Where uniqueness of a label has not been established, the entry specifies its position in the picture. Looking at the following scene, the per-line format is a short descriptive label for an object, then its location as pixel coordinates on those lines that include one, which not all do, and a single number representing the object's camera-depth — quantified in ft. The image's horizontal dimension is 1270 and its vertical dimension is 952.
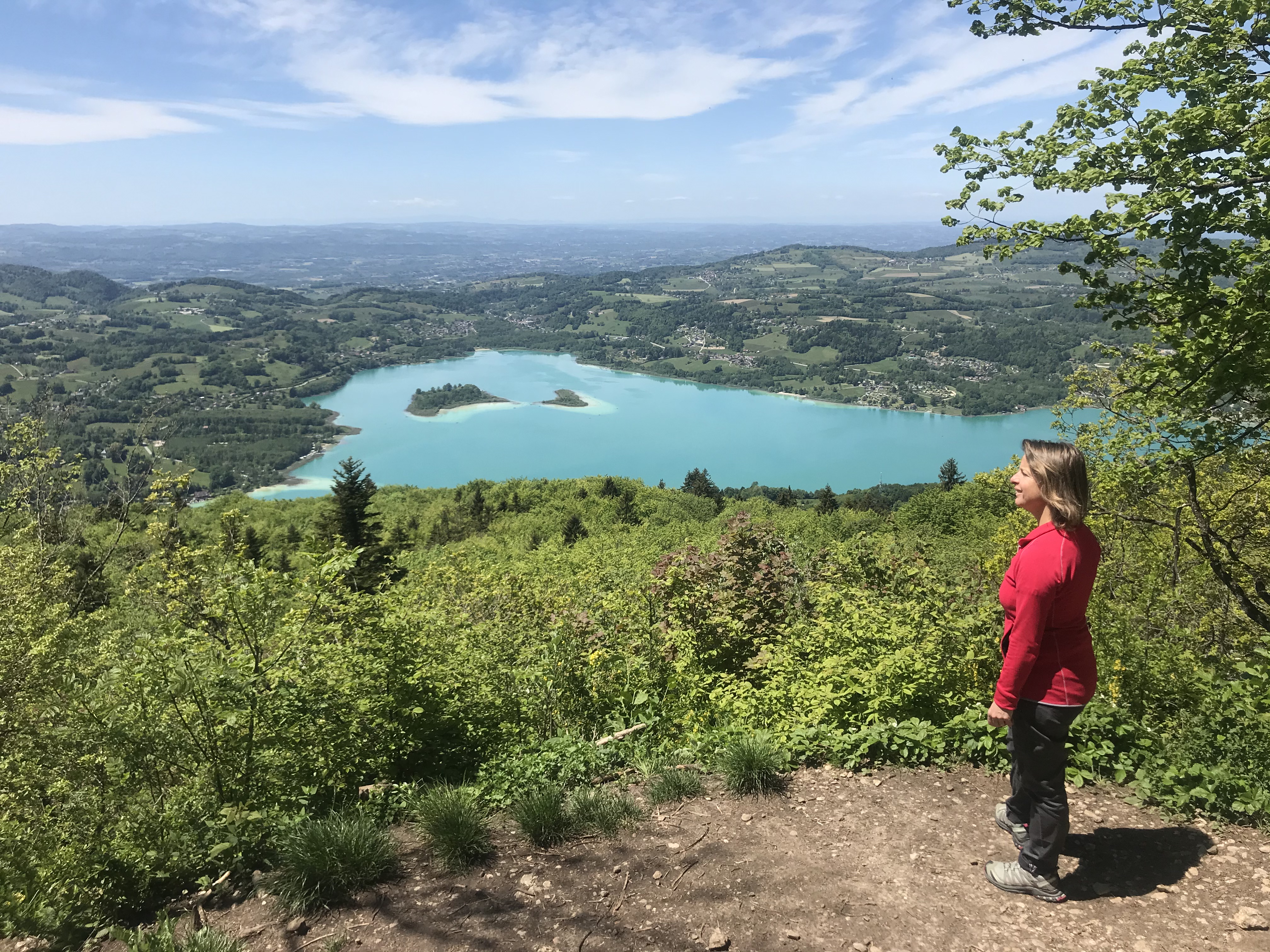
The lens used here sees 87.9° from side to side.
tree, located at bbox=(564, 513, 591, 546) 114.32
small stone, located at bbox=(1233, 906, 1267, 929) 8.45
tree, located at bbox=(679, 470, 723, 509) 187.01
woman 8.43
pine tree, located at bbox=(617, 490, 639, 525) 151.74
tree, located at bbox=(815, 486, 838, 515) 140.46
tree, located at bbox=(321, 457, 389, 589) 71.20
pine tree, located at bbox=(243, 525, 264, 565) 81.76
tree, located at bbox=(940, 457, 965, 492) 161.79
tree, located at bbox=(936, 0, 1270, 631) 14.21
